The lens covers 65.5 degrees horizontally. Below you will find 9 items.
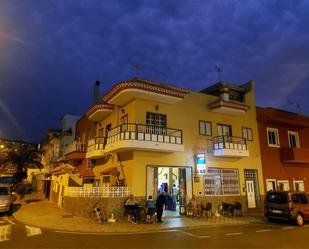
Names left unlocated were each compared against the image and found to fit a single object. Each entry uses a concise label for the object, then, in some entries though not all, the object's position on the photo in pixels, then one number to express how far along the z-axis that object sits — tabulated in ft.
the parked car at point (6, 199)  47.73
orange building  67.97
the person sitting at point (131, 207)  44.01
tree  112.27
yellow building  49.47
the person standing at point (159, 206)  45.32
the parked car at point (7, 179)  105.60
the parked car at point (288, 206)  44.01
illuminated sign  53.36
